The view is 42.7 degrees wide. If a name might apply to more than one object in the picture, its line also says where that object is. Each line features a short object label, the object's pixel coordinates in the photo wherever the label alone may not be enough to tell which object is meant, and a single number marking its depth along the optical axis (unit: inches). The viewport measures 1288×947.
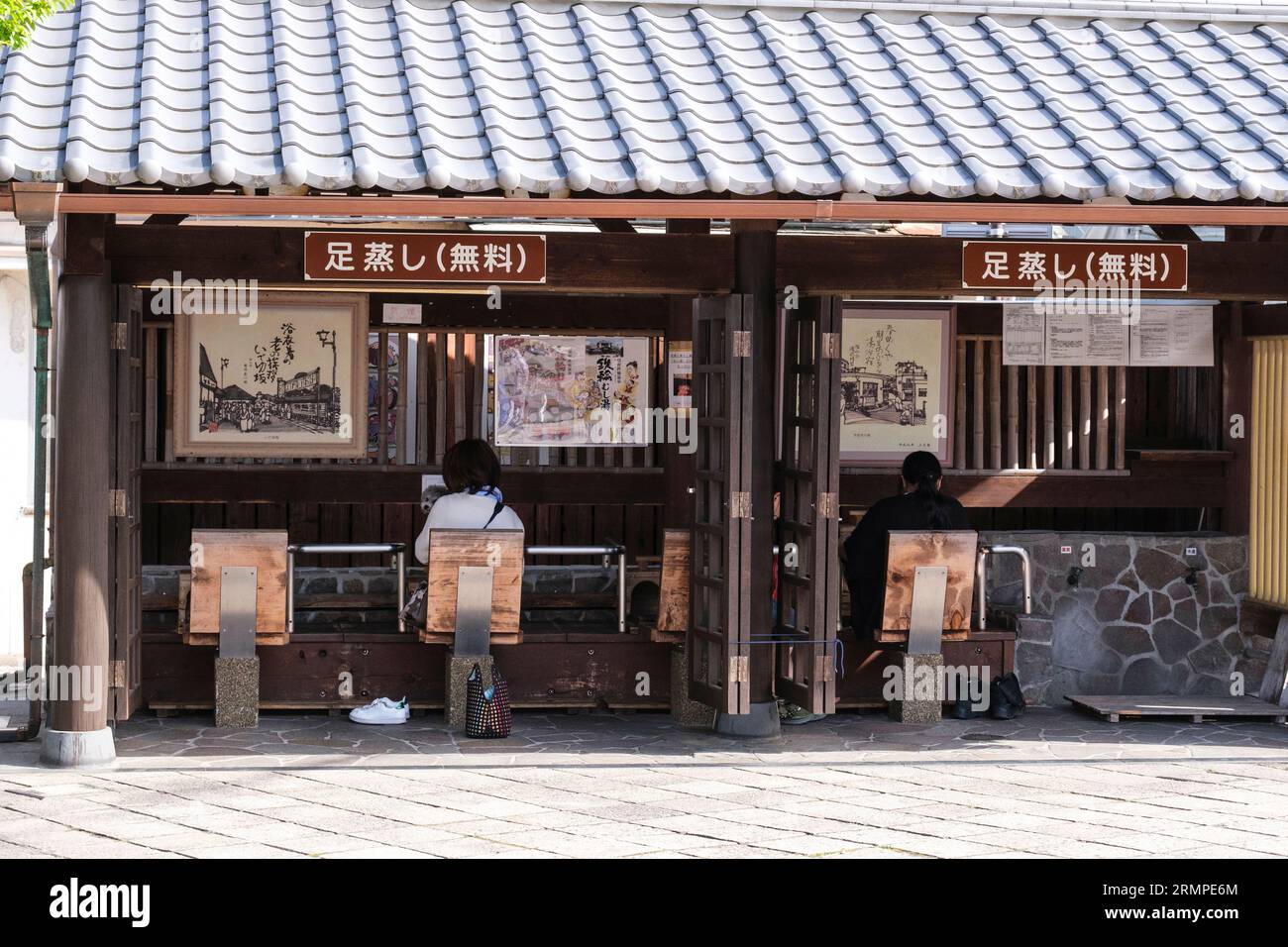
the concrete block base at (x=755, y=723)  409.7
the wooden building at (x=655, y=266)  359.6
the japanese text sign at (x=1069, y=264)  392.8
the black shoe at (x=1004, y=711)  440.5
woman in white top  422.6
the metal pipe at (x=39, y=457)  354.0
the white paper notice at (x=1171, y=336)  474.0
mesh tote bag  404.5
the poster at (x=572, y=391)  468.1
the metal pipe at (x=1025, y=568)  453.7
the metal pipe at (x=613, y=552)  433.7
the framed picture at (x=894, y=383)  472.4
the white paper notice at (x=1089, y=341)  471.8
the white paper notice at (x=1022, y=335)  474.6
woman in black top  434.9
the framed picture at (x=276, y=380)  445.7
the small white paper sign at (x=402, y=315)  464.4
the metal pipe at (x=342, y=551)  418.6
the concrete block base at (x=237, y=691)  414.3
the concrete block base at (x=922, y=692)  433.4
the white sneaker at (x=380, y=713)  420.8
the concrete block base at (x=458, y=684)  416.8
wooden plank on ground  438.3
